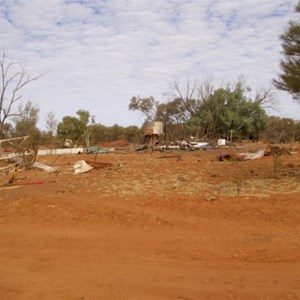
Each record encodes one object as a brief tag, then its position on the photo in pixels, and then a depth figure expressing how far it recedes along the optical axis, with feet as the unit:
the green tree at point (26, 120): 112.06
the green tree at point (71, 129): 176.96
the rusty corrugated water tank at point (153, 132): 128.67
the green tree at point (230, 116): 138.92
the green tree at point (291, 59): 50.60
